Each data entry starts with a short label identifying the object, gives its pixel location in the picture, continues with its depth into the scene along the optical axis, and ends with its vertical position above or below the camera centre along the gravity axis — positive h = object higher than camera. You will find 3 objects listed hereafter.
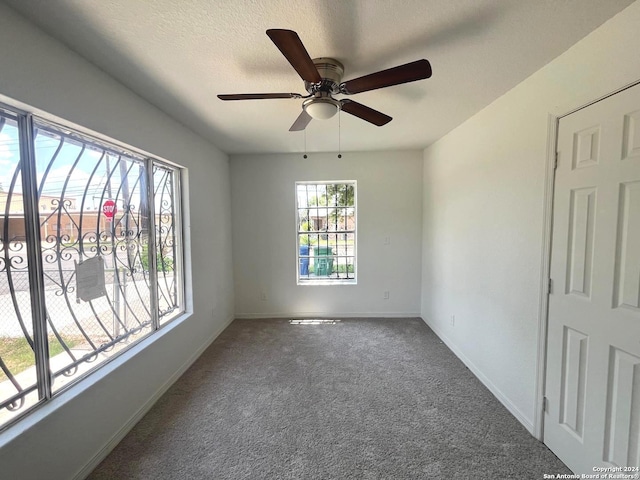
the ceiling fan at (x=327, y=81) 1.18 +0.79
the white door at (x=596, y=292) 1.21 -0.35
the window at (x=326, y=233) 3.96 -0.12
